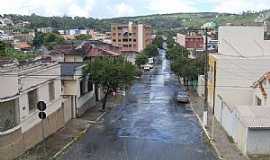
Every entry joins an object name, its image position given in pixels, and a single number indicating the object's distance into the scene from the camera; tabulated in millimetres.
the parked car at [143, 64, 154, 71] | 62718
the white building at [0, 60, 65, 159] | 16193
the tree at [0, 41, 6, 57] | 33271
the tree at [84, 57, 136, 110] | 26956
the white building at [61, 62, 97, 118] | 24953
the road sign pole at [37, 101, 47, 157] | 16152
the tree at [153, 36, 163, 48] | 107901
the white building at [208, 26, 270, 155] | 20186
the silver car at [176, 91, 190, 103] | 32091
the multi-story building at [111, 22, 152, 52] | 86739
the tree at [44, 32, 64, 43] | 87550
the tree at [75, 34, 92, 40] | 95349
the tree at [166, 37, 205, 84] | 38583
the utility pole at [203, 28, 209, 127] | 23319
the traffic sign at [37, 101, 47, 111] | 16230
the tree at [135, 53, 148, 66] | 60555
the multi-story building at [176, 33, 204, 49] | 92961
